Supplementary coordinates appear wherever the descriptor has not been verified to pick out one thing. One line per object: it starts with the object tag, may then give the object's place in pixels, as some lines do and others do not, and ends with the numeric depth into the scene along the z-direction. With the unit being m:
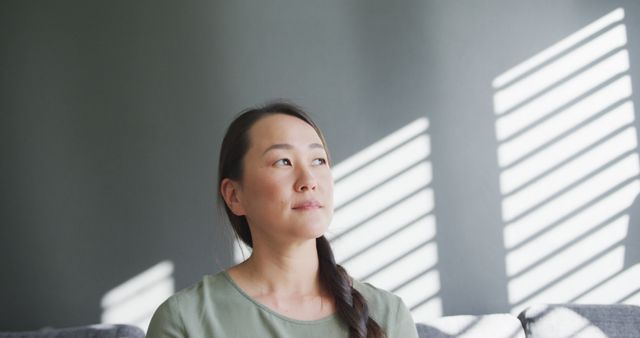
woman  1.23
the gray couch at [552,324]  2.26
